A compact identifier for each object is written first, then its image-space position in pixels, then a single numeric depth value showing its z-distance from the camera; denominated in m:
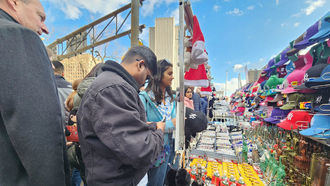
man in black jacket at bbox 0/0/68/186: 0.52
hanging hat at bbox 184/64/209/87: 1.98
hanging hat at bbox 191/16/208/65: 1.67
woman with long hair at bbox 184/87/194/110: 3.63
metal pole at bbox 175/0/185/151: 1.38
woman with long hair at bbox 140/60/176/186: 1.56
